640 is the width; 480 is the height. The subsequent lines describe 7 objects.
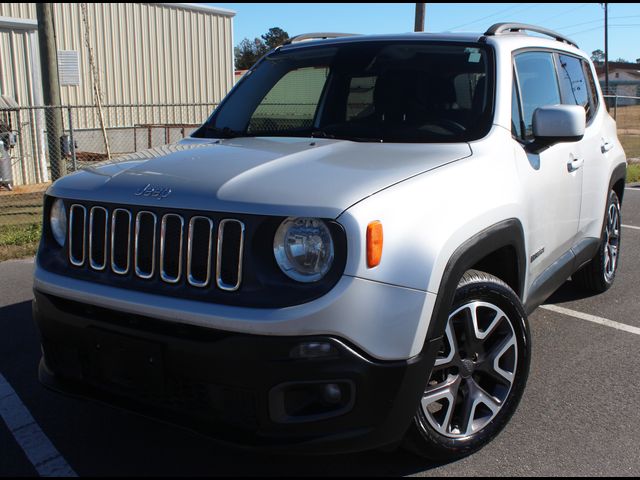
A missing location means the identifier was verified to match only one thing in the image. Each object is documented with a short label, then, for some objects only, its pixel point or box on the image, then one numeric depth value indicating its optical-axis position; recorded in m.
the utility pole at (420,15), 15.19
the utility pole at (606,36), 48.88
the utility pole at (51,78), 9.95
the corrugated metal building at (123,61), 14.18
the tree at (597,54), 121.34
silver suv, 2.51
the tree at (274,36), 84.54
